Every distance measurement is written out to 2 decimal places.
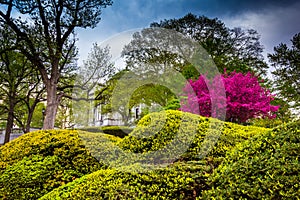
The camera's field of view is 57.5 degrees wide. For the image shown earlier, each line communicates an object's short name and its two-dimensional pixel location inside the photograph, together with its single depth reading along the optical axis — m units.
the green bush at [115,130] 11.70
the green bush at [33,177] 4.47
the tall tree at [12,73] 16.14
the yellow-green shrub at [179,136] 3.69
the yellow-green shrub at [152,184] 2.76
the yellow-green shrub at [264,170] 2.00
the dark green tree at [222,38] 19.28
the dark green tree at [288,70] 16.64
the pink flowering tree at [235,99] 8.69
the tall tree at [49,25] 12.57
